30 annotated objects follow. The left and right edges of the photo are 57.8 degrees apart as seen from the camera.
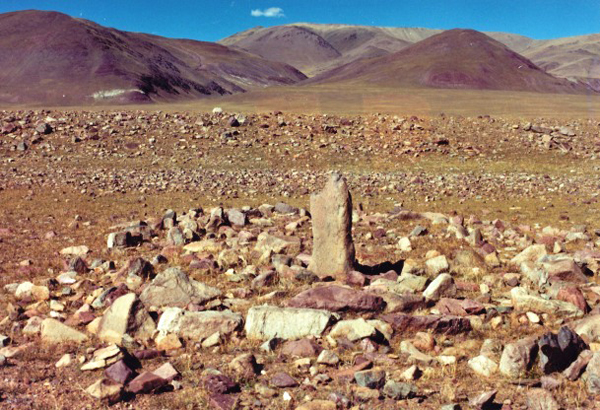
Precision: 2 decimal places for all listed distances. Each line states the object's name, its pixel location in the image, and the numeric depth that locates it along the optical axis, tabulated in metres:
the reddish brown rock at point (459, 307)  7.56
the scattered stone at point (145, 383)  5.56
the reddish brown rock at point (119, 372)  5.73
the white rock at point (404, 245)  11.67
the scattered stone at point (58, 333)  6.89
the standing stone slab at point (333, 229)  9.31
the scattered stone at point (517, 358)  5.88
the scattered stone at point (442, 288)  8.22
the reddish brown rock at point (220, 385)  5.57
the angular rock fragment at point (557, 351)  5.82
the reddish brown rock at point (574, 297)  7.75
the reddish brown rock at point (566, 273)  9.00
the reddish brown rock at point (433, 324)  6.96
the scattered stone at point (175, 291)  8.12
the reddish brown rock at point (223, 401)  5.30
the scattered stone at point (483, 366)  5.94
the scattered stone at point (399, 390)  5.48
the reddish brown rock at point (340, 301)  7.61
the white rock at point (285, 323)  6.93
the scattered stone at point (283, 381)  5.76
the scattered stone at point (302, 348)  6.44
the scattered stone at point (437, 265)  9.73
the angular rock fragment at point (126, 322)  6.99
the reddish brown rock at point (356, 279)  8.95
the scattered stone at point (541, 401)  5.14
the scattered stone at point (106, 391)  5.41
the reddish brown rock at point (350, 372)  5.86
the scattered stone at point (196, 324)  7.00
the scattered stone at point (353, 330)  6.71
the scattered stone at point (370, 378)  5.69
